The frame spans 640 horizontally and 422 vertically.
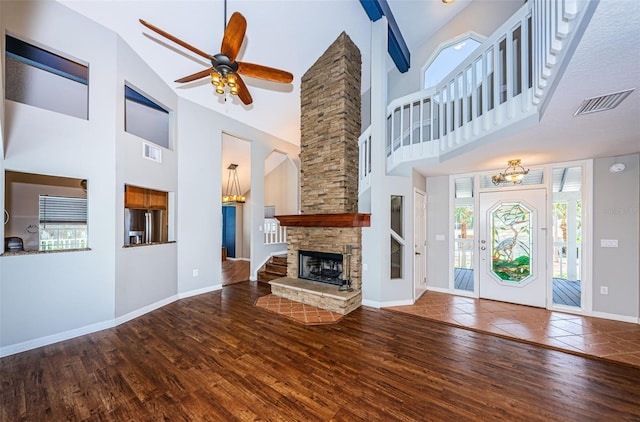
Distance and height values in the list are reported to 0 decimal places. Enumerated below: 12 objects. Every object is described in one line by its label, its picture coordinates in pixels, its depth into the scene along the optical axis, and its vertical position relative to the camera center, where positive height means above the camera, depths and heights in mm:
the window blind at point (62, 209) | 3324 +5
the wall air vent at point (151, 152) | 3848 +959
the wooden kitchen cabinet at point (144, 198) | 3793 +200
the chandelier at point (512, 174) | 4044 +654
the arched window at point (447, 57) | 4969 +3376
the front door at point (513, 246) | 4129 -638
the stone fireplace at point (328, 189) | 4238 +426
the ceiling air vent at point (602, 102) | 1943 +943
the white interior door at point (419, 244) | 4445 -661
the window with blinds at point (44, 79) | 3029 +1804
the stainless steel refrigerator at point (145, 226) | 4216 -304
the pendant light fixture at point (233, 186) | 7238 +855
